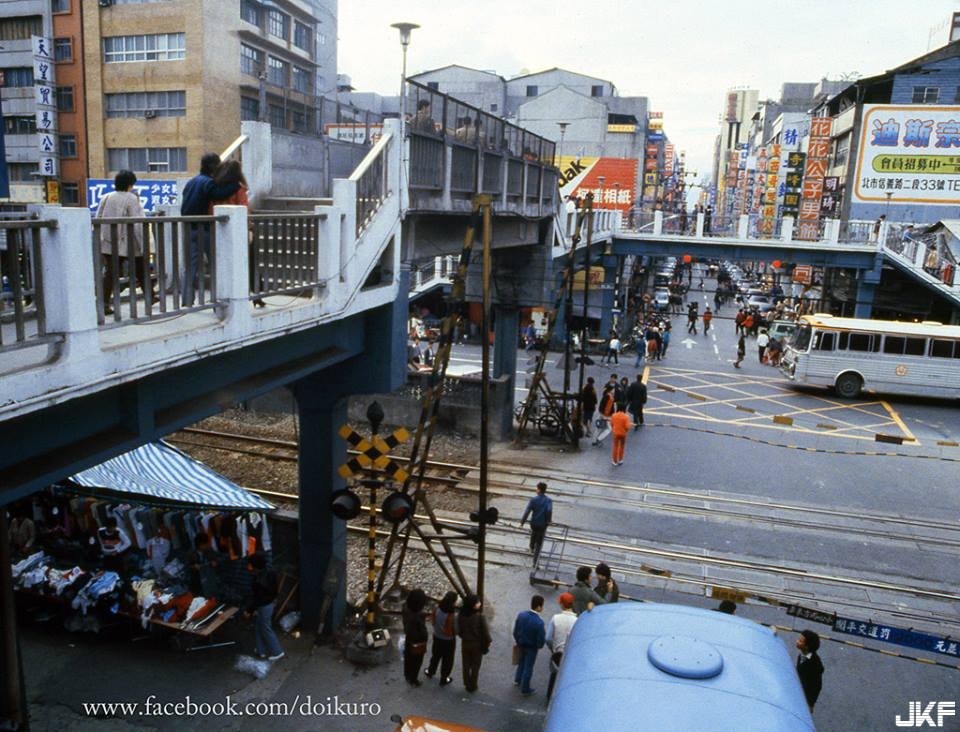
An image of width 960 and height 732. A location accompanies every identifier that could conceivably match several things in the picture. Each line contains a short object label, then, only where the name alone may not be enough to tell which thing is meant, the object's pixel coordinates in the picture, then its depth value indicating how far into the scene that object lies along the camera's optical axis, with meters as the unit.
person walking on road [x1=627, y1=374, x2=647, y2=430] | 19.98
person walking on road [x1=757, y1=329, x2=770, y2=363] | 31.70
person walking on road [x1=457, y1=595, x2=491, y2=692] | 8.62
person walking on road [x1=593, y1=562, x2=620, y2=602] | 9.21
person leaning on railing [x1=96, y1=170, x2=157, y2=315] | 6.23
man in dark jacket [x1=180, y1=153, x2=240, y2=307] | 6.39
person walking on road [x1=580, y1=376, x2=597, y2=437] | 19.42
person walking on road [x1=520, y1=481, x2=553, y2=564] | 11.68
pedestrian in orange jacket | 16.73
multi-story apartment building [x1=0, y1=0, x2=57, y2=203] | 35.38
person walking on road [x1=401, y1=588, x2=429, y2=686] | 8.58
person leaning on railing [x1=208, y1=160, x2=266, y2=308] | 6.36
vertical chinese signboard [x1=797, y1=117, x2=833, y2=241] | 38.72
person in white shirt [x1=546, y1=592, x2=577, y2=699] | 8.36
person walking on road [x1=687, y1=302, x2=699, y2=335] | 38.47
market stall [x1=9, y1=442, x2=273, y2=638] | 9.41
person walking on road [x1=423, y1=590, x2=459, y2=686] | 8.67
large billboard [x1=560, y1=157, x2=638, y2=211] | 49.56
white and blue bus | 24.08
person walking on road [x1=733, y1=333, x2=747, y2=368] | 29.58
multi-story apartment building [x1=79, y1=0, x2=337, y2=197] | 34.34
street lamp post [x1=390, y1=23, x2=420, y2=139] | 8.66
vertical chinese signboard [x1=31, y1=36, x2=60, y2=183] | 34.00
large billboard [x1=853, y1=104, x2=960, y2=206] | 36.66
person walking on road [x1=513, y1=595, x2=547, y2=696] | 8.48
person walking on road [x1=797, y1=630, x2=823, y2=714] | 7.77
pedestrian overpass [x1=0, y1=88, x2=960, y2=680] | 4.17
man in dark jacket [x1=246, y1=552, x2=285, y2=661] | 8.98
